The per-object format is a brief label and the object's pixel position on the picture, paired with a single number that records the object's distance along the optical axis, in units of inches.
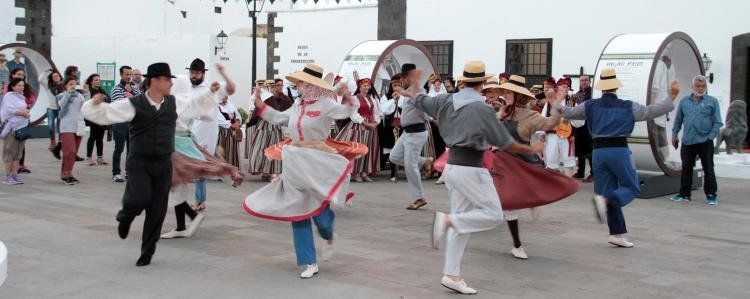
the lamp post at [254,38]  770.2
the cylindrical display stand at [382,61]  552.9
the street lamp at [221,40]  983.0
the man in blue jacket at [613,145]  296.4
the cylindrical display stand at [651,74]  428.5
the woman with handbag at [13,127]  446.3
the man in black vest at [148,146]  247.4
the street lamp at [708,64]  657.0
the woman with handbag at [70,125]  459.8
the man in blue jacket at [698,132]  420.5
